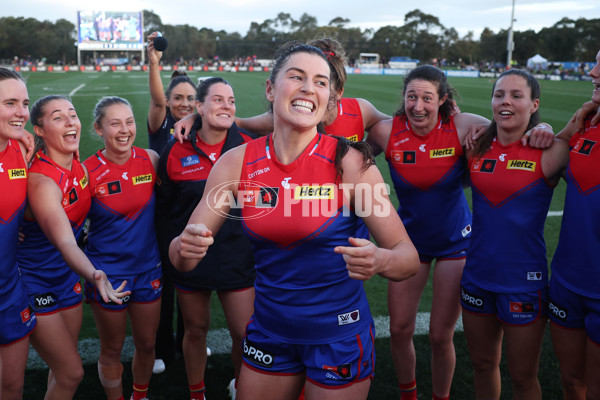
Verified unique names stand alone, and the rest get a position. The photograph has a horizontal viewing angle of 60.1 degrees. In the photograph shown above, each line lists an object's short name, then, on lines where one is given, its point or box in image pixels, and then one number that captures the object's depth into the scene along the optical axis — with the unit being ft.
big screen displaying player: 262.26
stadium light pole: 156.74
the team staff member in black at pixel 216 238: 11.83
